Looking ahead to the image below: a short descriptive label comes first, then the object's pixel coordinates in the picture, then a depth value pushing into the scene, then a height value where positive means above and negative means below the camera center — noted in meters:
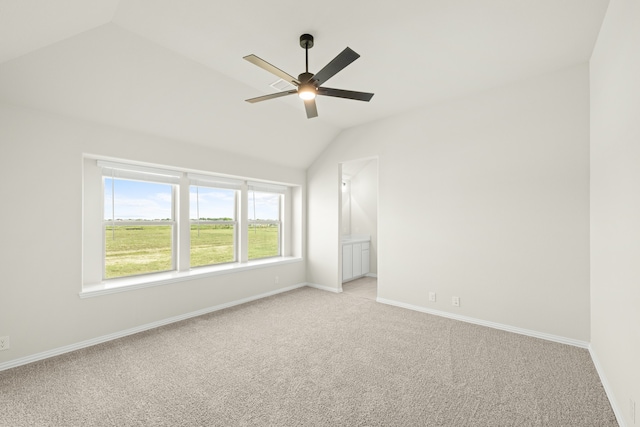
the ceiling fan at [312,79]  1.99 +1.09
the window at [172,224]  3.35 -0.13
